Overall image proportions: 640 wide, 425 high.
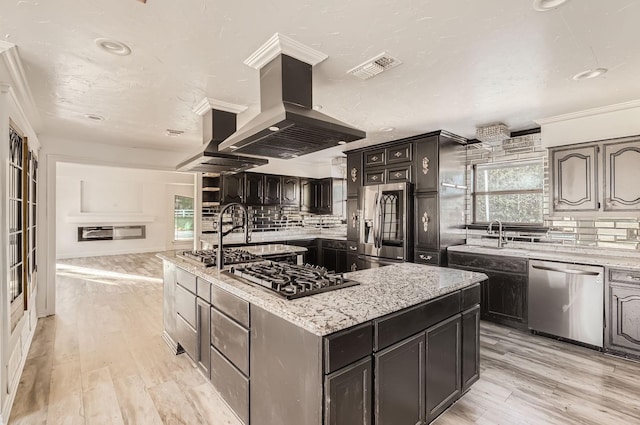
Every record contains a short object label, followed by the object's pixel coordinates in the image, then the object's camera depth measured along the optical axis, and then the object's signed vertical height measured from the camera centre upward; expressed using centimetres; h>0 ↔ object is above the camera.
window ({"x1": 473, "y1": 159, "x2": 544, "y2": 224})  407 +26
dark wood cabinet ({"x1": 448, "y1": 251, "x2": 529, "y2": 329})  354 -91
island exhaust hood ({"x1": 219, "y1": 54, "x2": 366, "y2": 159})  182 +55
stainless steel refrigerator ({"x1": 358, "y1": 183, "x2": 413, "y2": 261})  444 -14
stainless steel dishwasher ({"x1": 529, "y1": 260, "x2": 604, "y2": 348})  305 -93
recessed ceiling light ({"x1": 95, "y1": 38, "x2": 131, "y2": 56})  194 +107
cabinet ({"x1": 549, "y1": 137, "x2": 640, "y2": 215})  299 +34
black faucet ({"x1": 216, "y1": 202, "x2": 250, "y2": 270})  239 -25
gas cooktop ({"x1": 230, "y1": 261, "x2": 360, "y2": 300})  170 -42
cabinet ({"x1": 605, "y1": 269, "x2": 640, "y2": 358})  284 -95
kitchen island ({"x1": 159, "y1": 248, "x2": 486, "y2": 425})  136 -72
